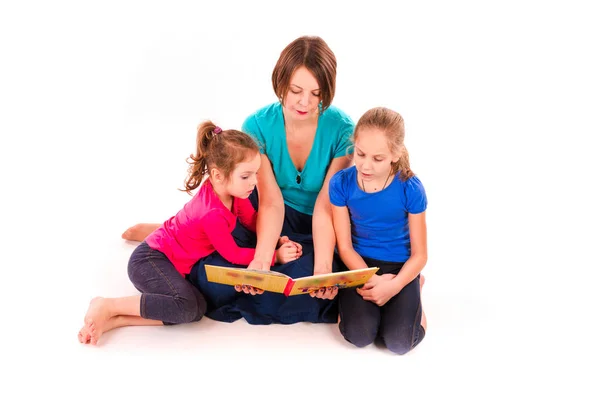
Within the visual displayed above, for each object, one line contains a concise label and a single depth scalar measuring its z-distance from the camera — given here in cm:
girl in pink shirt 300
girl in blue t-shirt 291
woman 307
